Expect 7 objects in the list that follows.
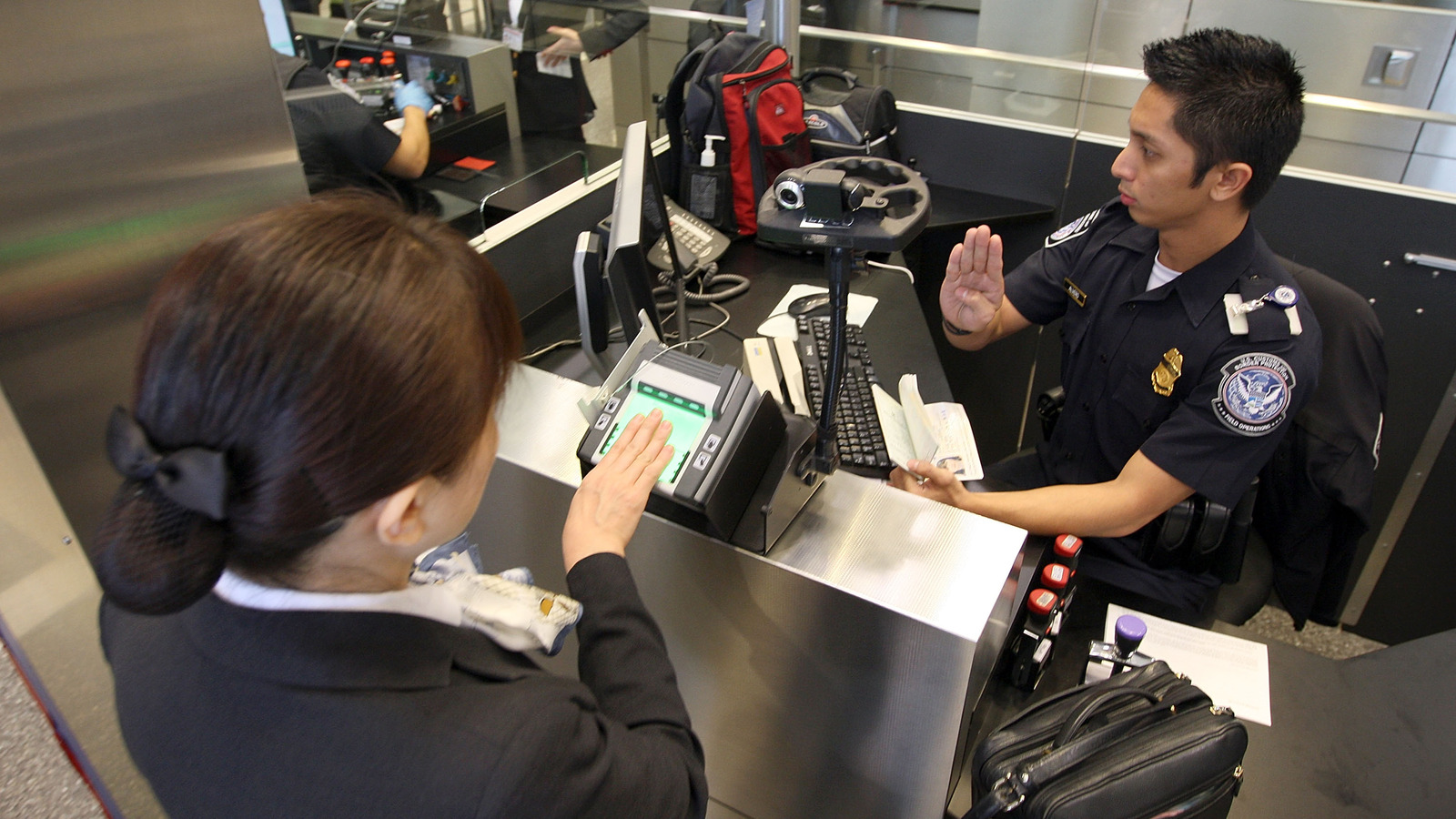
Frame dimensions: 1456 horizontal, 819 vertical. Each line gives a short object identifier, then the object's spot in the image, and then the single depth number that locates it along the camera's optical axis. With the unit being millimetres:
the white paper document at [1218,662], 1295
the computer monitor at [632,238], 1385
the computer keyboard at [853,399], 1543
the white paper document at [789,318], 1965
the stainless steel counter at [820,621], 980
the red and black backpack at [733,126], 2268
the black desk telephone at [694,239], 2207
